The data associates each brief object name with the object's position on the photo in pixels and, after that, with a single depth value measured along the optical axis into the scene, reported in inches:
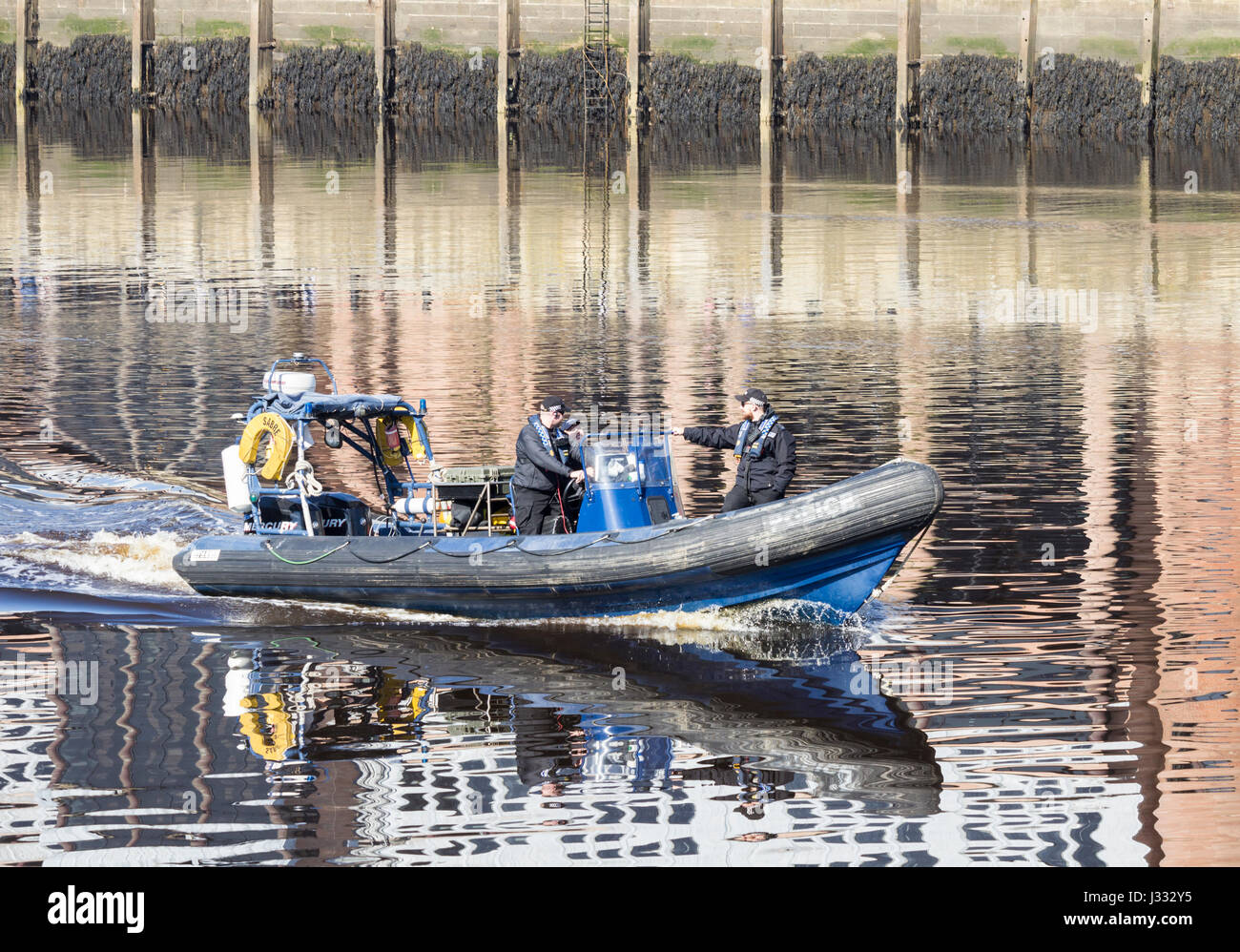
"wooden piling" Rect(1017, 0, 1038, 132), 2026.3
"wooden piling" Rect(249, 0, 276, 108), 2022.6
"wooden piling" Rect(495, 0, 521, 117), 2030.0
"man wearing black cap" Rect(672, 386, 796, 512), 596.1
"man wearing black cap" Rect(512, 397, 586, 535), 589.3
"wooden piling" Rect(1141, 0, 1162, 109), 1996.8
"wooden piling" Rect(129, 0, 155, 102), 2073.1
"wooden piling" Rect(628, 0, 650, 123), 1999.3
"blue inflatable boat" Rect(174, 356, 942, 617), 541.3
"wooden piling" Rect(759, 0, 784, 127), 2036.2
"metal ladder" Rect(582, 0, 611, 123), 2263.8
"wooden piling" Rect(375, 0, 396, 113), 2063.2
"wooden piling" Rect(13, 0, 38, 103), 2132.1
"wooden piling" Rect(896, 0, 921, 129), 1978.3
